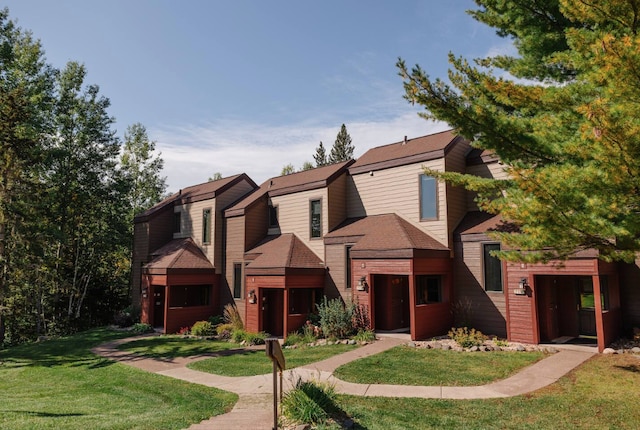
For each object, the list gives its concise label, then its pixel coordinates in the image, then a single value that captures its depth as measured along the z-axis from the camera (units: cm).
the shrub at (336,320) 1528
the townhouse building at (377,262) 1345
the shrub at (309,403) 686
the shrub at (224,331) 1791
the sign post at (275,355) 636
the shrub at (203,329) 1852
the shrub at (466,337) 1295
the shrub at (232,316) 1875
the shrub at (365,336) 1441
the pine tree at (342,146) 5266
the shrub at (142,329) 2023
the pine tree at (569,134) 564
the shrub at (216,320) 2027
